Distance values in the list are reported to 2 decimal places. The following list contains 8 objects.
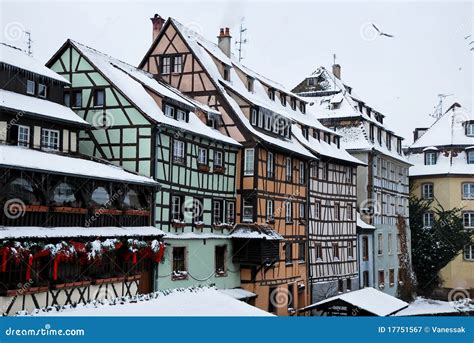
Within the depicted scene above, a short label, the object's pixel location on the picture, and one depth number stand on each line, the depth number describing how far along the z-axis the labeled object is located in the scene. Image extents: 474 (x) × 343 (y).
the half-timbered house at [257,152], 26.84
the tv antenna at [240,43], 35.10
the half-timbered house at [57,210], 16.75
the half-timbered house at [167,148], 22.69
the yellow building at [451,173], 43.66
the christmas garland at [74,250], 16.09
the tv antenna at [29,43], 23.68
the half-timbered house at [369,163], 38.03
